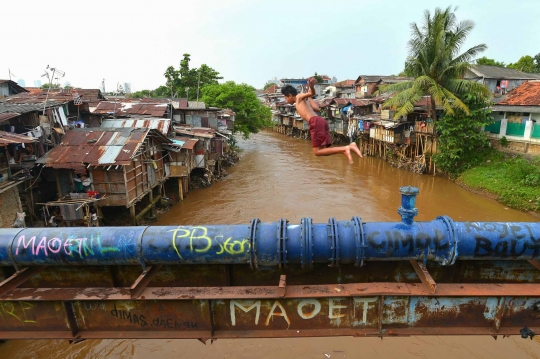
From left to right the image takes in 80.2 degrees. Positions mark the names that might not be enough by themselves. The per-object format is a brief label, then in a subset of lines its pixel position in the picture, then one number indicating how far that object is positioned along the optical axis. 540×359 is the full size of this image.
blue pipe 4.93
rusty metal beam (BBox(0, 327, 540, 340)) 5.07
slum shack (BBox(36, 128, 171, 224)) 13.93
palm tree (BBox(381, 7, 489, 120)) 21.70
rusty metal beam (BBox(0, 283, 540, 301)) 4.81
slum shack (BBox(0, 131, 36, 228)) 11.99
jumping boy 6.42
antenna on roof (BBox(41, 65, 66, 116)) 17.45
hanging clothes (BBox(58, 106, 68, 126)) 17.05
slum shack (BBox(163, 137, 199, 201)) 19.47
